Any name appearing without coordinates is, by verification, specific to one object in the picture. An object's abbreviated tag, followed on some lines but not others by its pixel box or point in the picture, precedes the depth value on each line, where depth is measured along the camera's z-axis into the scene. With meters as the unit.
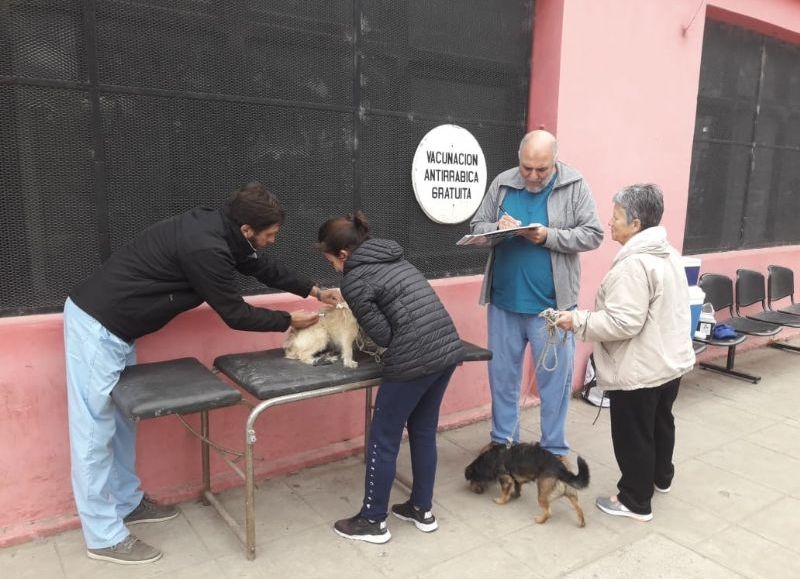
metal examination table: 2.75
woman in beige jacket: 3.21
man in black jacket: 2.96
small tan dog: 3.37
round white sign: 4.55
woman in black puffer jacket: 2.98
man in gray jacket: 3.67
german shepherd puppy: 3.39
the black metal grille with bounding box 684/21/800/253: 6.67
